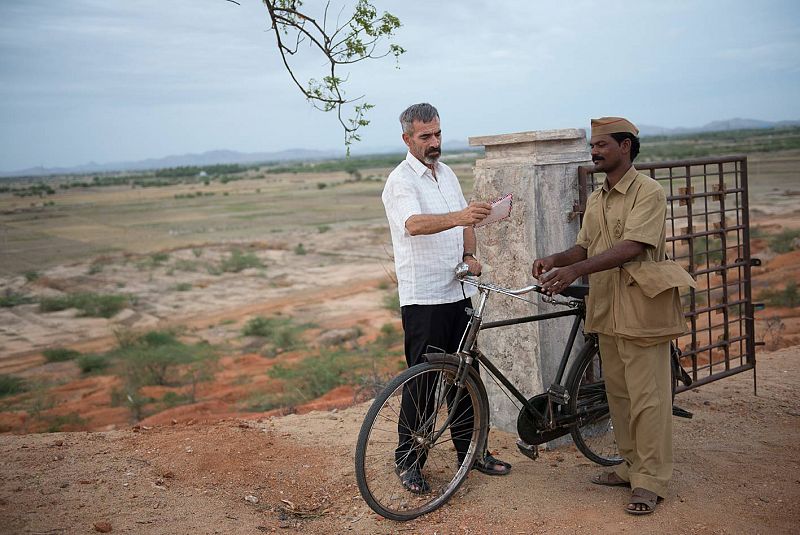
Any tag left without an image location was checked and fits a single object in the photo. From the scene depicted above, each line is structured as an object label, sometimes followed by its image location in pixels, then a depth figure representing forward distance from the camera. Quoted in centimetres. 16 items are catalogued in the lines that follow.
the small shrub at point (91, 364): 1239
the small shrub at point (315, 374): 998
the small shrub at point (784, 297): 1236
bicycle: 379
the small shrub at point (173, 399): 1004
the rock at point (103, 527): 366
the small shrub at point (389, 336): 1276
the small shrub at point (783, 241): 1788
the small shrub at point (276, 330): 1324
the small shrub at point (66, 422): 857
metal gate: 481
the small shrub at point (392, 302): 1542
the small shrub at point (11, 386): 1110
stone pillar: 464
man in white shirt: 388
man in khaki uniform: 356
